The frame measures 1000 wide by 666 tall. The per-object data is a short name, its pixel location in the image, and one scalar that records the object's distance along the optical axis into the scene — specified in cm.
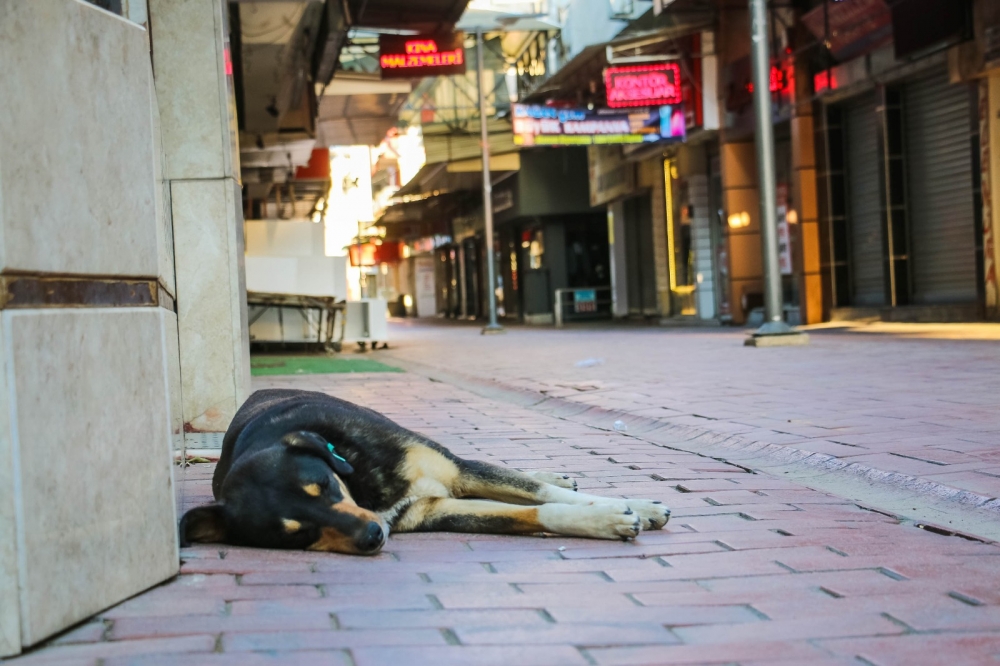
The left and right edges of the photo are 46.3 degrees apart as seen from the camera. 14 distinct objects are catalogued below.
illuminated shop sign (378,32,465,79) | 2014
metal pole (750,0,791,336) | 1481
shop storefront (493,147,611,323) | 3744
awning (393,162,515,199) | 3866
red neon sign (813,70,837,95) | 2006
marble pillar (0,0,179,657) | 289
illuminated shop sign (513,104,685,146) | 2480
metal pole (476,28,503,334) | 2835
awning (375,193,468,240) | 5014
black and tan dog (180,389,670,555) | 368
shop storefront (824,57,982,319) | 1747
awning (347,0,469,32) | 1810
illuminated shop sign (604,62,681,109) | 2419
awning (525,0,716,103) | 2395
